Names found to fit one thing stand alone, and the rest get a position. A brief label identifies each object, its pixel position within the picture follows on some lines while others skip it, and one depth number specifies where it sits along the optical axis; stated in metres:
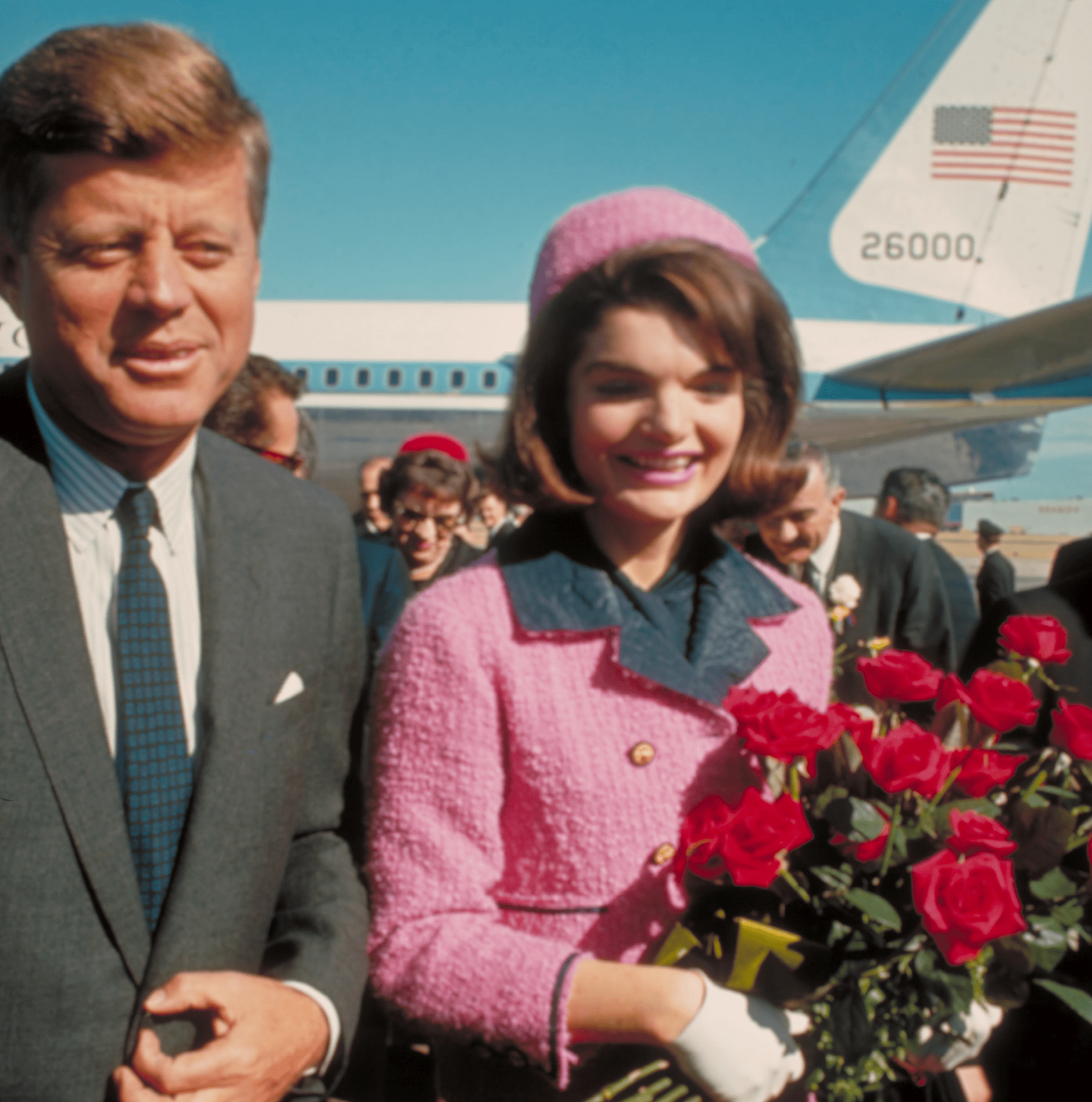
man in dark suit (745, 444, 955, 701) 3.49
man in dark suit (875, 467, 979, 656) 4.54
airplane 14.10
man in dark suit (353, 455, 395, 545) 5.55
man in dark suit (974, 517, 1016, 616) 6.25
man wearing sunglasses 2.66
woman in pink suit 1.03
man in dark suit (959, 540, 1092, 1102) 1.32
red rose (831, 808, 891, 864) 0.99
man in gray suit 0.91
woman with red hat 3.82
